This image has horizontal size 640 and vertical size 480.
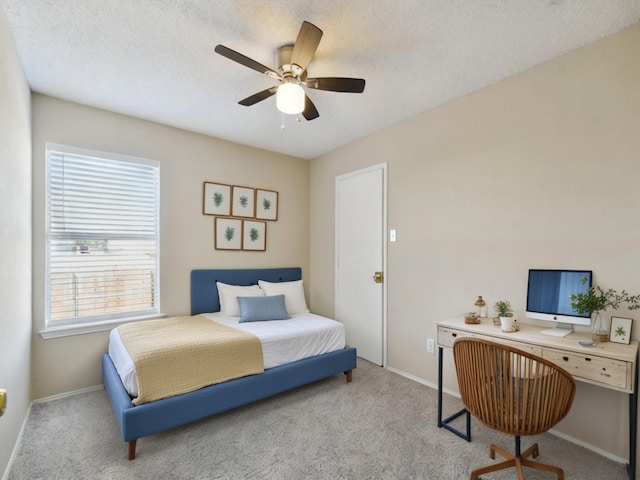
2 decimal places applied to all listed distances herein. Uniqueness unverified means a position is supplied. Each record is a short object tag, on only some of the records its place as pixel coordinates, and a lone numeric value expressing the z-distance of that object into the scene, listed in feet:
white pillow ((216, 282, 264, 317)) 11.48
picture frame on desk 6.21
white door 11.65
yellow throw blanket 6.93
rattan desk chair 5.17
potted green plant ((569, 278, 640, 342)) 6.30
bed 6.57
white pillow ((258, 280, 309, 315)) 12.33
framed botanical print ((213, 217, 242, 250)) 12.44
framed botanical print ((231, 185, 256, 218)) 12.87
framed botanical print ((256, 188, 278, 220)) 13.55
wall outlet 9.93
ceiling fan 6.18
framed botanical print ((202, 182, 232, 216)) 12.14
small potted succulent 7.22
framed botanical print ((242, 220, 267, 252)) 13.15
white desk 5.40
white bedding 8.67
